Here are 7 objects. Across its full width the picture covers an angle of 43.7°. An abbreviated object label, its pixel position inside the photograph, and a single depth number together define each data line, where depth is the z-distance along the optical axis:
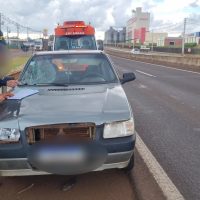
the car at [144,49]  64.65
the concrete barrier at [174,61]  19.86
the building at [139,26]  99.94
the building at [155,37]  101.99
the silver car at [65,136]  2.61
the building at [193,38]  78.13
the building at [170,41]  92.83
